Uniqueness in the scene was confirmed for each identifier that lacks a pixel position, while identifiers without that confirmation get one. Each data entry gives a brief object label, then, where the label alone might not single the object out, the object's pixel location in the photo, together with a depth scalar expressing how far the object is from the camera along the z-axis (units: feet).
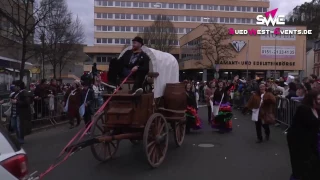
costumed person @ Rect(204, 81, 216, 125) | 33.54
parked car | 7.75
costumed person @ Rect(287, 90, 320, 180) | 12.72
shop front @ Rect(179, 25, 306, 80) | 119.07
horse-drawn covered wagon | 17.14
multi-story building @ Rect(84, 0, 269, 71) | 171.05
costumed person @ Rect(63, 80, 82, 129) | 32.04
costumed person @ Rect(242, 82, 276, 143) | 24.38
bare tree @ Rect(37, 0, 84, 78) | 52.22
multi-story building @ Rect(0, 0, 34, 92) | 37.95
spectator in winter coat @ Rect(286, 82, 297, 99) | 31.57
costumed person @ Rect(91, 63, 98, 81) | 34.61
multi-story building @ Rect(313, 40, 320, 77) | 133.87
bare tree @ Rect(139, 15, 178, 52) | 118.99
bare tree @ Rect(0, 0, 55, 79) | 37.39
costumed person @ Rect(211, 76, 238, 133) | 29.60
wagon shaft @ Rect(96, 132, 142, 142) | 15.32
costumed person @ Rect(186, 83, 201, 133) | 28.91
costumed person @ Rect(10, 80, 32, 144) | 23.76
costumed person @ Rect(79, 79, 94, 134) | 30.17
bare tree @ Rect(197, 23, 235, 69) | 111.30
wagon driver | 18.35
